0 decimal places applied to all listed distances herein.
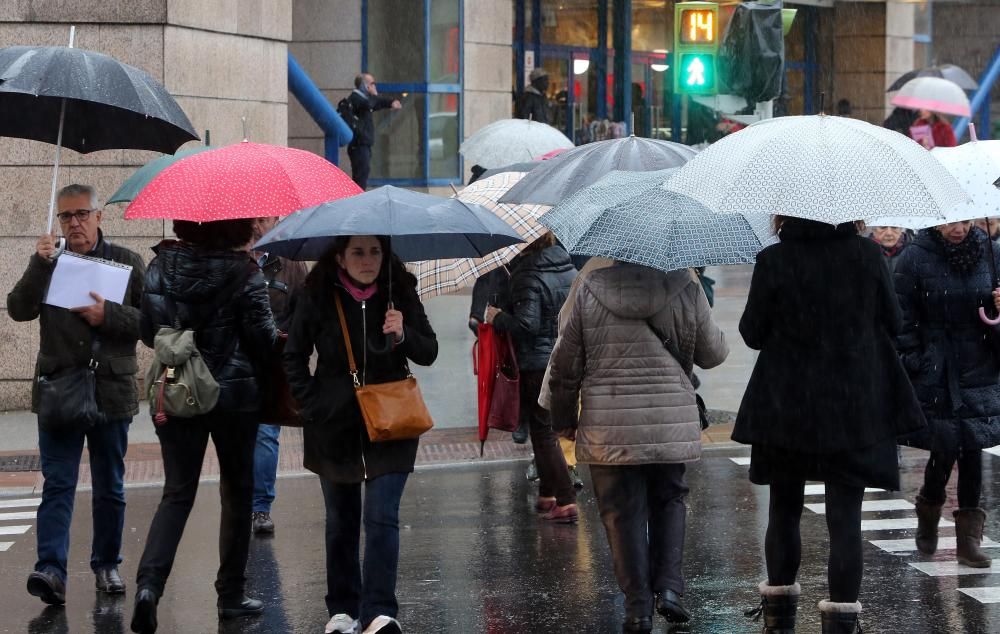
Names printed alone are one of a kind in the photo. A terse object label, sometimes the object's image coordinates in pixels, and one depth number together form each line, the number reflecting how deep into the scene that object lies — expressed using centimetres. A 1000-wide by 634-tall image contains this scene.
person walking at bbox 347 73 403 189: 3672
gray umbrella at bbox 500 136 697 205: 1335
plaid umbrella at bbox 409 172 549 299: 1392
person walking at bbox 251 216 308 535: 1411
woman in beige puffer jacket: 1154
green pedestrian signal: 2725
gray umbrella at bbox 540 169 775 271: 1110
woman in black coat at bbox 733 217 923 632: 1054
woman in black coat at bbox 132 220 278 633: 1162
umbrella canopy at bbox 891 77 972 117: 3515
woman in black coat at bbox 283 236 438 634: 1115
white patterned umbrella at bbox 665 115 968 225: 986
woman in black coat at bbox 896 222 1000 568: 1339
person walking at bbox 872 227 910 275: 1722
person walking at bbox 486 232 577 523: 1537
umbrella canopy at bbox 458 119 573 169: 2168
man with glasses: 1260
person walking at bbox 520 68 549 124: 3750
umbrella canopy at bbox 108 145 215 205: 1433
